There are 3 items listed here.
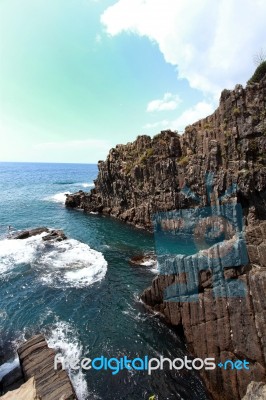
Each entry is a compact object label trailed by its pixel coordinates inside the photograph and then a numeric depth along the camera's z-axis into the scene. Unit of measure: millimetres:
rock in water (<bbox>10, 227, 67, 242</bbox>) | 42253
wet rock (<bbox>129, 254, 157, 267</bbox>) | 33438
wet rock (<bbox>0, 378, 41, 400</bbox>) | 9016
